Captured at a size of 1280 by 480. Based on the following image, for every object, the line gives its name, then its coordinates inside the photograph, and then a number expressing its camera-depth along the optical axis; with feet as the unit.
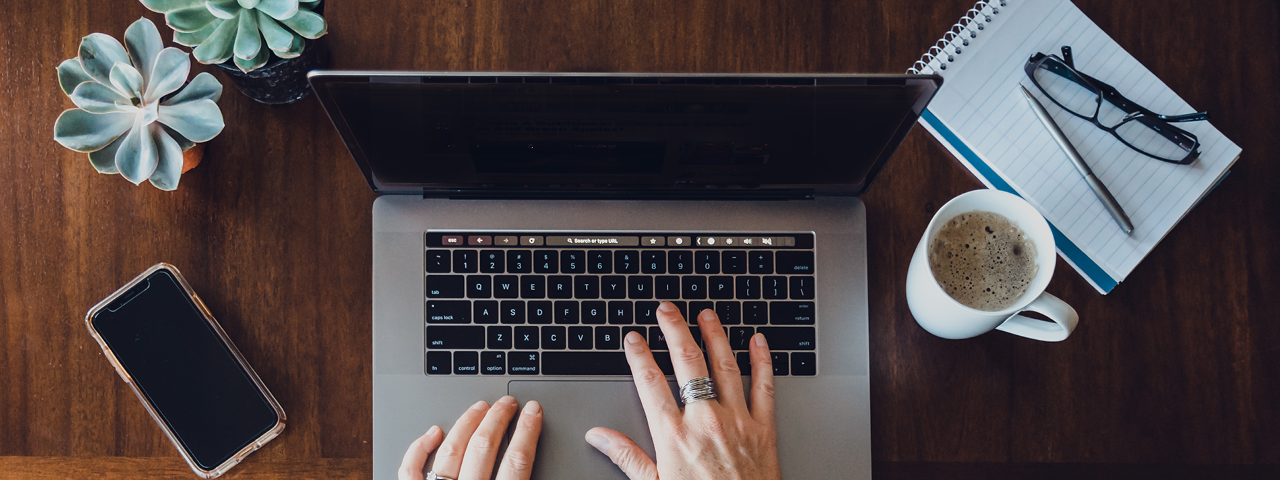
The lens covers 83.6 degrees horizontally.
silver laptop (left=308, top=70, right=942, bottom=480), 2.46
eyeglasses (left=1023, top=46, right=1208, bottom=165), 2.57
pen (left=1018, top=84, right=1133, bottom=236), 2.51
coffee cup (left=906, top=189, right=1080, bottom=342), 2.13
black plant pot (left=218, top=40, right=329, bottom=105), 2.39
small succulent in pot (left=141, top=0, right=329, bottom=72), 2.12
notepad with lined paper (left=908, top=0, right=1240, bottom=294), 2.56
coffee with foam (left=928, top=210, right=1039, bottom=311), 2.29
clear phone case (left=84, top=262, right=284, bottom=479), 2.47
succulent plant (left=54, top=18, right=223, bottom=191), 2.19
